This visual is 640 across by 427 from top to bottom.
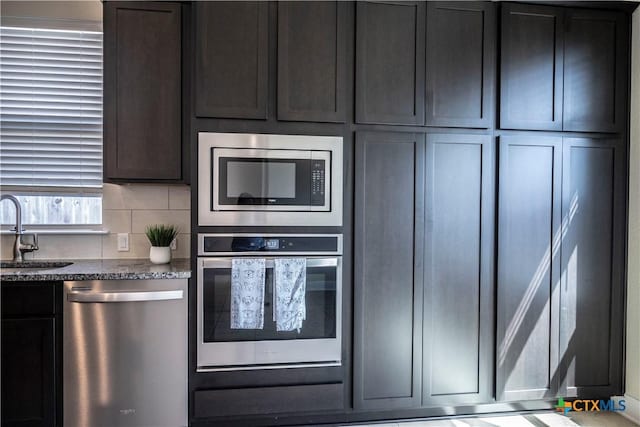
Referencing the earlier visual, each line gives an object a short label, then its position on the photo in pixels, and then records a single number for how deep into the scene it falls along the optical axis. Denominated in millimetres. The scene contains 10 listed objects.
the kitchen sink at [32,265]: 2363
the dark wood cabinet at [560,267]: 2350
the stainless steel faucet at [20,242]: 2383
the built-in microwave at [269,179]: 2105
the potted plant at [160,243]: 2352
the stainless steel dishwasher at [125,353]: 2002
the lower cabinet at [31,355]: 1958
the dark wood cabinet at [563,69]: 2338
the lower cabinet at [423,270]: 2236
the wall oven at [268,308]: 2111
